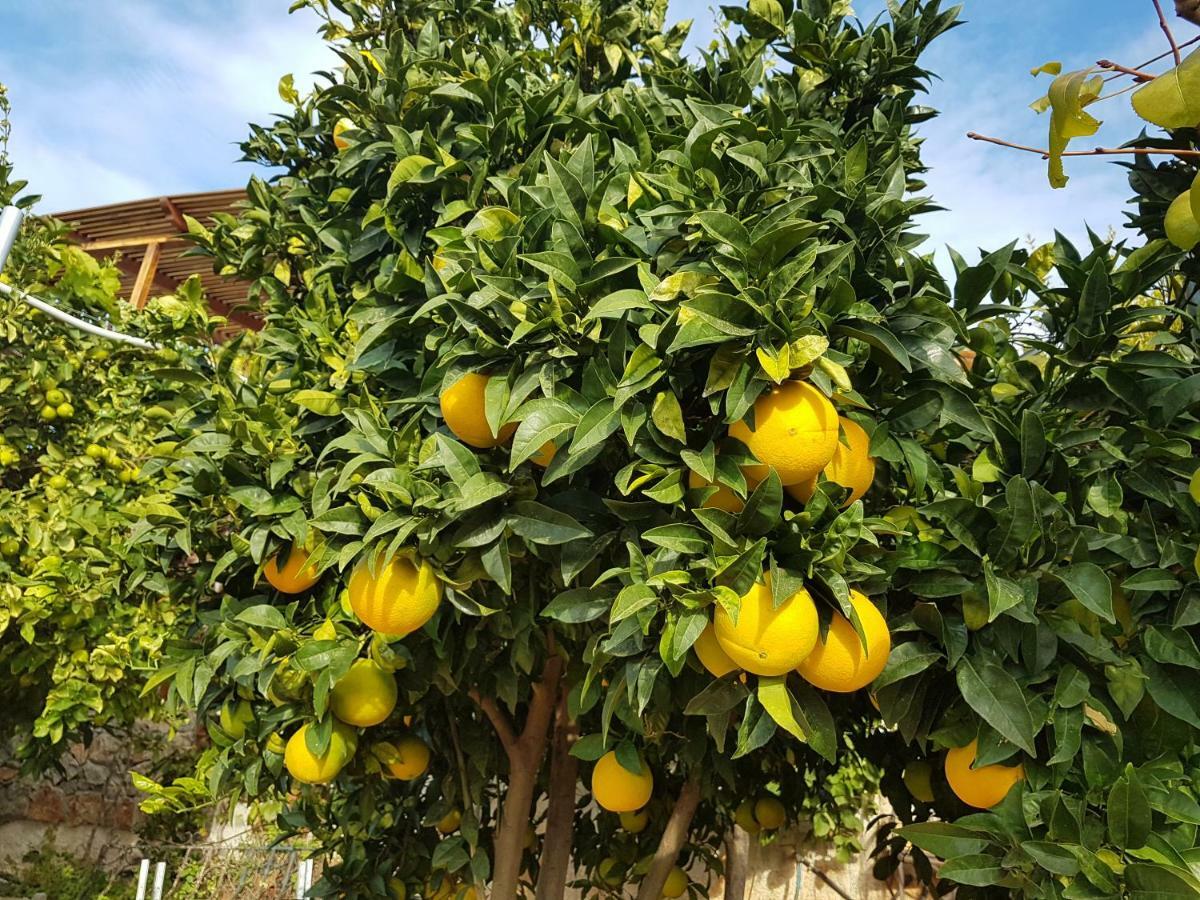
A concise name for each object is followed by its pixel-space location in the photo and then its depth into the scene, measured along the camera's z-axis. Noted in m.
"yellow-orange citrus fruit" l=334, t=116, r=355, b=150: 1.75
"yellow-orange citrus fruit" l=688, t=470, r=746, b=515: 1.07
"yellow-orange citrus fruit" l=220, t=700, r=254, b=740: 1.57
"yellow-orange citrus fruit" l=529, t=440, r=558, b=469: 1.13
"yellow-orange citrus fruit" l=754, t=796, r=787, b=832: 2.03
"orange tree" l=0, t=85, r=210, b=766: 2.71
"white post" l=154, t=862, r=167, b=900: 3.48
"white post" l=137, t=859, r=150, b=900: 3.69
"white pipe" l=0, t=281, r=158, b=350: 3.12
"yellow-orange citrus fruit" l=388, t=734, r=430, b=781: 1.67
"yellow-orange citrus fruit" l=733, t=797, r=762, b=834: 2.06
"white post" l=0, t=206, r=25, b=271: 2.61
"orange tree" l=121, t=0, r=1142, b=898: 1.02
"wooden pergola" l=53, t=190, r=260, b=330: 6.39
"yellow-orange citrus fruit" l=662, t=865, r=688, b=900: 2.18
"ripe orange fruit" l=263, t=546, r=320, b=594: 1.46
